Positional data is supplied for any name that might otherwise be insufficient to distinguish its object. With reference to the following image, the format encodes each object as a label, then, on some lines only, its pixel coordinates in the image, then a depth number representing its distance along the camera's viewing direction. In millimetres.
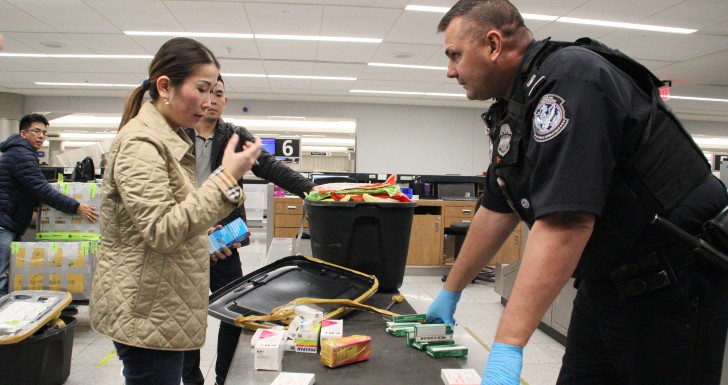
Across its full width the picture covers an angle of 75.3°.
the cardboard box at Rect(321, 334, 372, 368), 976
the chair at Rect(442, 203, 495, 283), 5141
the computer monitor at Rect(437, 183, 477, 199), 5758
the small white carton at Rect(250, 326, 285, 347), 1039
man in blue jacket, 3178
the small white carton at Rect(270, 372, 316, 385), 885
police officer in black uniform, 839
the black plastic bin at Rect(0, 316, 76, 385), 2170
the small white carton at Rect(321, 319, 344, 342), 1094
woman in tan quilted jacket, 1060
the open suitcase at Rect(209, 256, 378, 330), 1223
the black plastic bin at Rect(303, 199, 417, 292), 1574
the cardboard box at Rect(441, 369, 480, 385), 888
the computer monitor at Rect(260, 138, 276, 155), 7926
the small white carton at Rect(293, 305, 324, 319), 1186
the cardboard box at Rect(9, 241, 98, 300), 3158
